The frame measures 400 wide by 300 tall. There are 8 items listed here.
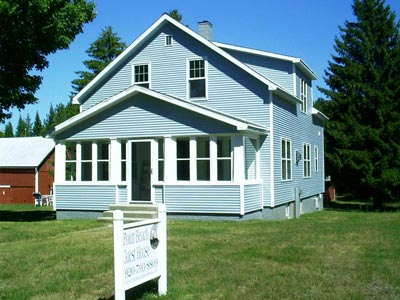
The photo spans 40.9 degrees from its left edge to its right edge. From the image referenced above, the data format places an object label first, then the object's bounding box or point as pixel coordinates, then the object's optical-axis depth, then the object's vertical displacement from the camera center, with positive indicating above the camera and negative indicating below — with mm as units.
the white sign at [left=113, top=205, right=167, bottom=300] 6238 -939
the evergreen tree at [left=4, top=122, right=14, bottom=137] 104288 +9686
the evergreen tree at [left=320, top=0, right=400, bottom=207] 27266 +3552
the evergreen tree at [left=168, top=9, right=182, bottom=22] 44438 +13487
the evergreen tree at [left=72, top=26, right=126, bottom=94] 42750 +10144
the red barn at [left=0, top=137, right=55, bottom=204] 40375 +264
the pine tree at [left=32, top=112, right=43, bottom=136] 118319 +12067
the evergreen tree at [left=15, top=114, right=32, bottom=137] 114731 +11919
